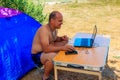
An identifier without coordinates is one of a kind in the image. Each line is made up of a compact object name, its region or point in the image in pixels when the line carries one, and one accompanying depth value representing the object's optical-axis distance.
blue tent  1.99
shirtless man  1.89
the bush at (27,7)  3.10
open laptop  1.90
